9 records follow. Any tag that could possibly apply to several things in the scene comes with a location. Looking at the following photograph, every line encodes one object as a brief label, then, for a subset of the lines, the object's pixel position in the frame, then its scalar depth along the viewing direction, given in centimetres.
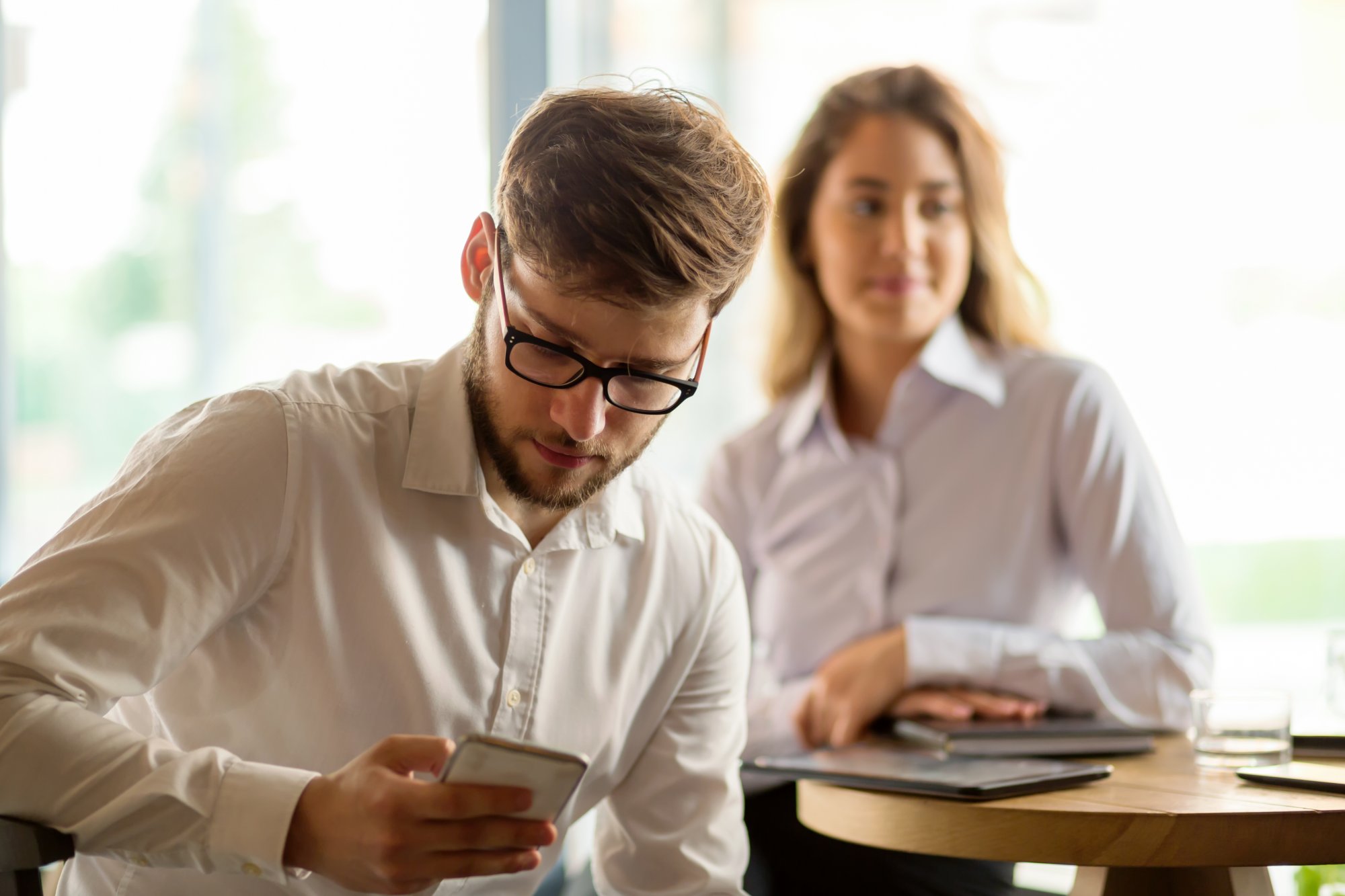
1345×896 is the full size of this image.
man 115
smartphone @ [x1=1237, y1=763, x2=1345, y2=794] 145
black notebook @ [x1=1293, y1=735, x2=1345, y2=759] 169
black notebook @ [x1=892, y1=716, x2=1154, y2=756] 174
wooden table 133
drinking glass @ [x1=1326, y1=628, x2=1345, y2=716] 196
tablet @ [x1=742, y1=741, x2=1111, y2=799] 146
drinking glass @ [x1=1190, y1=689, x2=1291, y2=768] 159
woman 210
